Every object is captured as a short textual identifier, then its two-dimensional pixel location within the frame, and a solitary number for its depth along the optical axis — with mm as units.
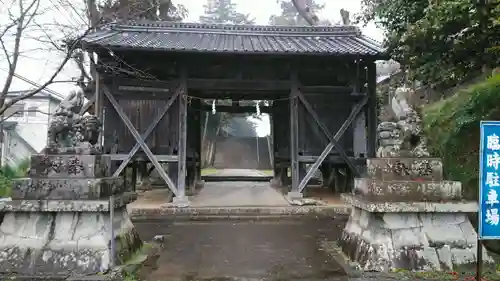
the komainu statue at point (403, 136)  5293
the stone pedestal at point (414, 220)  4809
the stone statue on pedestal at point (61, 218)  4742
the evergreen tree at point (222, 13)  50625
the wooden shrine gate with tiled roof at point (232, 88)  11453
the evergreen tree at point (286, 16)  46391
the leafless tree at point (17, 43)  6363
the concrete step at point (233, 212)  10180
